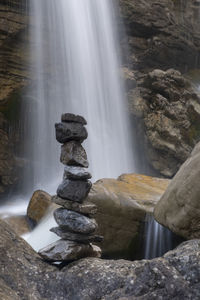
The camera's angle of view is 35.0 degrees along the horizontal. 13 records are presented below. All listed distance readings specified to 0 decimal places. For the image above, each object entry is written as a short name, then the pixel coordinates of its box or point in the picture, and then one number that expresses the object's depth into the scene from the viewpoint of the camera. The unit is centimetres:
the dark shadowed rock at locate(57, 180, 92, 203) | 512
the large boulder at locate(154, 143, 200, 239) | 566
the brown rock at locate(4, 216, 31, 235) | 973
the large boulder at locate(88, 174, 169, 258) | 768
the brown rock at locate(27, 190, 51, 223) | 980
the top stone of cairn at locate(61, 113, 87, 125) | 507
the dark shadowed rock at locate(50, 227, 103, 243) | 504
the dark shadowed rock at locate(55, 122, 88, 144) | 508
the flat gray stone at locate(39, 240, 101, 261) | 478
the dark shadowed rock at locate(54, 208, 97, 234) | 499
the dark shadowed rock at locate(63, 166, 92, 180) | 507
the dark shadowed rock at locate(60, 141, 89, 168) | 514
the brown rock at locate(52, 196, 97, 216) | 507
